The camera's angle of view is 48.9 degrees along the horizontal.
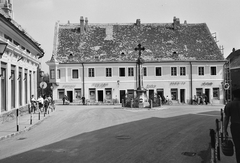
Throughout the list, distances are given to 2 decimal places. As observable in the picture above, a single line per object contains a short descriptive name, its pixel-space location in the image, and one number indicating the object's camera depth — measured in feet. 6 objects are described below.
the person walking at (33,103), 72.62
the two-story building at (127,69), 133.28
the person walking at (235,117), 19.86
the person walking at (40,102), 74.58
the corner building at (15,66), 53.26
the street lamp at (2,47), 35.71
